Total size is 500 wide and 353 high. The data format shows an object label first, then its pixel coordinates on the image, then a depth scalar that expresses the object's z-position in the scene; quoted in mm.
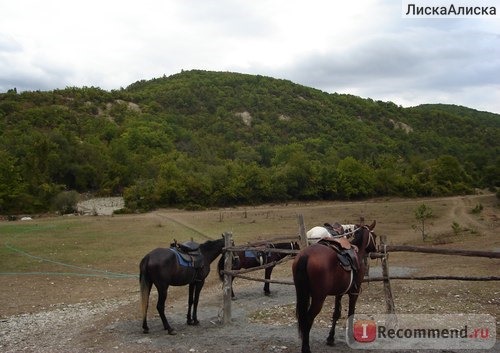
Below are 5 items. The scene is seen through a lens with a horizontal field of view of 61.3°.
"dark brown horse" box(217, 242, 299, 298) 10812
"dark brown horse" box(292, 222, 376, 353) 5930
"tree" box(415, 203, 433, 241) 23420
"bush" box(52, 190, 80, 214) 42844
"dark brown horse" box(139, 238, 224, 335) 7711
